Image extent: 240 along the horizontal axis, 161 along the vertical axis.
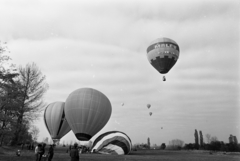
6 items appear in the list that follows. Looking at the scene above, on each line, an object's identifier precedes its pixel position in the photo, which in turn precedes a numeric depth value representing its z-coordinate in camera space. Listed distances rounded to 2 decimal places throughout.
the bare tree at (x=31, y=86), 26.59
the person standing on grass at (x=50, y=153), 13.96
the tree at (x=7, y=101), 15.87
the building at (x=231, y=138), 88.02
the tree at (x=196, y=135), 124.44
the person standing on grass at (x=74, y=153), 9.68
